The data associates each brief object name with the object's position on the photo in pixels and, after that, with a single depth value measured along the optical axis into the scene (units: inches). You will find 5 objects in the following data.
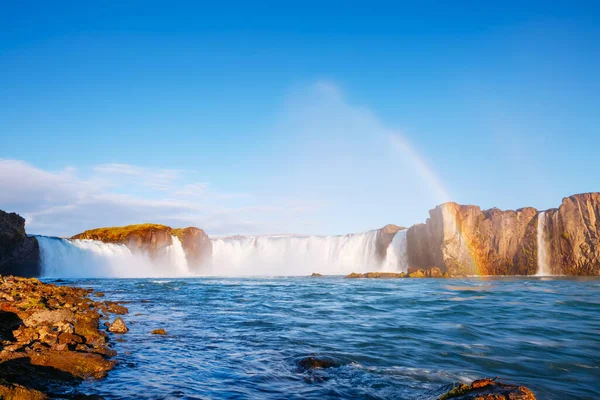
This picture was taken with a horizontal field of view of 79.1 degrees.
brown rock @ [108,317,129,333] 526.9
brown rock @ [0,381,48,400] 198.8
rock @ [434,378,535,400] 182.2
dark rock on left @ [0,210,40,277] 2009.1
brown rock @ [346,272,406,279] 2497.5
